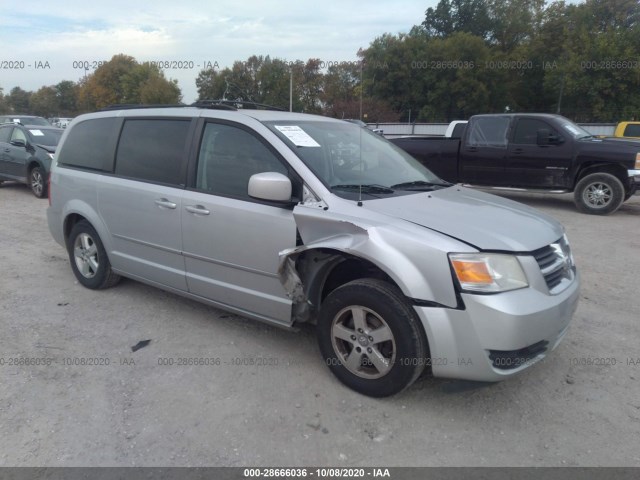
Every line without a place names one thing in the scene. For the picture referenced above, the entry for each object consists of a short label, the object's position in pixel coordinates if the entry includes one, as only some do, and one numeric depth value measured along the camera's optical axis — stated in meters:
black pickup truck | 9.14
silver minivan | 2.80
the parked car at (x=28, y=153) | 11.11
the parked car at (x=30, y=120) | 16.55
